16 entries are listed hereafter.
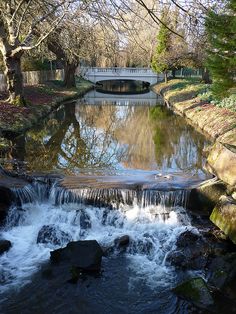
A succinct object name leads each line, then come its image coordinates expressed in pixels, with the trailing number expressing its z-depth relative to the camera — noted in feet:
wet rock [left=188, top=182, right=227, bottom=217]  23.35
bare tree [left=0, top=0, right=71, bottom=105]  43.15
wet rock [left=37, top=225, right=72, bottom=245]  20.89
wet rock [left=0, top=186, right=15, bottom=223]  22.64
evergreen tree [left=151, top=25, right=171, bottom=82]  93.95
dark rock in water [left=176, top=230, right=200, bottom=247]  20.08
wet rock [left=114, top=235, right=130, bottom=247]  20.14
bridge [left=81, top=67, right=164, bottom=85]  127.75
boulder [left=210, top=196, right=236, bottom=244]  19.99
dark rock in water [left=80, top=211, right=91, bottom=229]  22.26
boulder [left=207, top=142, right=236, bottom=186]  24.25
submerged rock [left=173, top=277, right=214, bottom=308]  15.18
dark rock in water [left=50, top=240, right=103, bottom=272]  17.67
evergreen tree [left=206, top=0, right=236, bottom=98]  25.70
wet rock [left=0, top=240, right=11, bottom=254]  19.33
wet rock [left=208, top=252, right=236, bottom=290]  16.57
